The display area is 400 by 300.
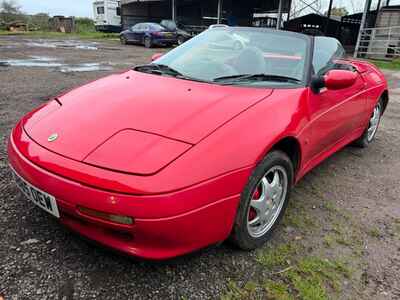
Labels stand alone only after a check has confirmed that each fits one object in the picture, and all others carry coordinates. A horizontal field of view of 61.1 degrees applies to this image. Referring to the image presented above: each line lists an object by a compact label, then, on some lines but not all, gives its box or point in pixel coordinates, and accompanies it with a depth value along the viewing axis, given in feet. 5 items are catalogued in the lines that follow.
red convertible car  5.16
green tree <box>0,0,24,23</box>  103.00
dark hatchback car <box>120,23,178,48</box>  61.41
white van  92.89
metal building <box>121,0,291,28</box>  95.96
